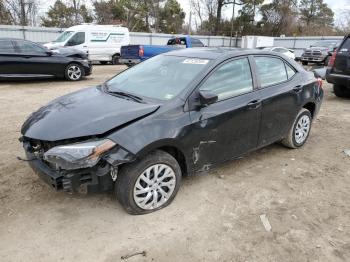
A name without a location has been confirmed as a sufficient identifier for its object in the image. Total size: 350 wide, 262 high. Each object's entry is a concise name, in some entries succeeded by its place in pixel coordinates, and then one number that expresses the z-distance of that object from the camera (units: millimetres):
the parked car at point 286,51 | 18719
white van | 16703
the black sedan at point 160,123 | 2998
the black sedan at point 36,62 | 10484
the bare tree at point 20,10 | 29297
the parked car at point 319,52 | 20578
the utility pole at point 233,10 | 40200
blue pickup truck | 14539
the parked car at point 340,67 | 8383
